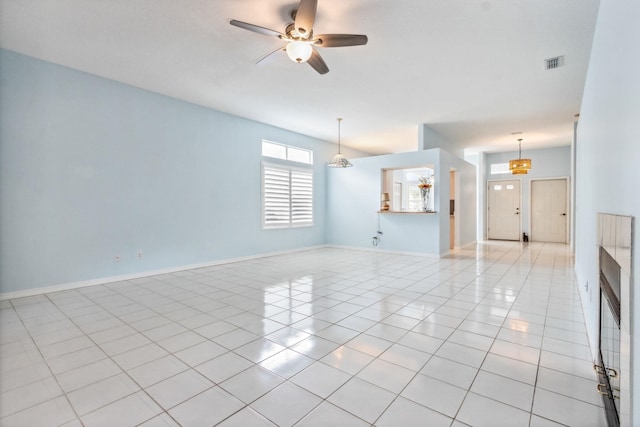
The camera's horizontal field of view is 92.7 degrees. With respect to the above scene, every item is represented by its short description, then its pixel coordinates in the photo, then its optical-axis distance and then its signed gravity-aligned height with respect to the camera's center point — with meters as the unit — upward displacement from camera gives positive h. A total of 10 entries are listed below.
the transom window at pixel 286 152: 7.07 +1.38
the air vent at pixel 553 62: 3.94 +1.91
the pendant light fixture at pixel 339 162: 7.10 +1.07
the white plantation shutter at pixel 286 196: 6.99 +0.29
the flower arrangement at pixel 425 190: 7.22 +0.41
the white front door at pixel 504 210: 10.31 -0.09
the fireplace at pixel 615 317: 1.17 -0.51
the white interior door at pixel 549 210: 9.64 -0.09
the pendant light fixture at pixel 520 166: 8.26 +1.14
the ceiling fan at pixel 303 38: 2.71 +1.63
